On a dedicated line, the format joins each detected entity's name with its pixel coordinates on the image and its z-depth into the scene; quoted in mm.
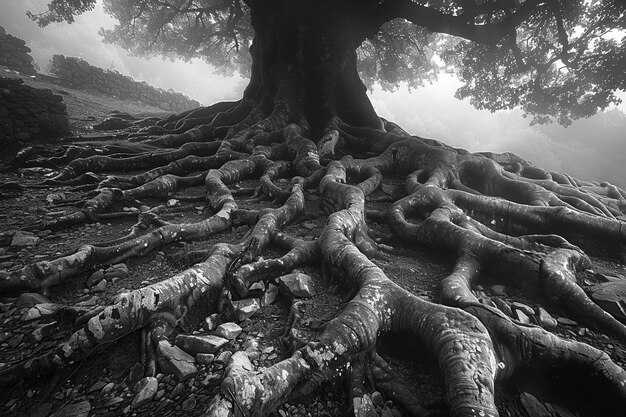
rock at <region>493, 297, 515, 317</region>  2494
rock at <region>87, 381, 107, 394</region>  1784
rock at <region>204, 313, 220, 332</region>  2322
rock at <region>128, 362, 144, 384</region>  1843
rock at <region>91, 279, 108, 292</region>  2604
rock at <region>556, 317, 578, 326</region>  2471
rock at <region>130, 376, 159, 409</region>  1693
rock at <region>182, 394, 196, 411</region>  1669
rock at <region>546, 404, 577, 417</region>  1826
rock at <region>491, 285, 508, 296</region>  2848
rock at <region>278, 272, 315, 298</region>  2693
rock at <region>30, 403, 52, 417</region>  1633
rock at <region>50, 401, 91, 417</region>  1626
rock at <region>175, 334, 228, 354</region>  2037
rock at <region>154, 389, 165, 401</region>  1735
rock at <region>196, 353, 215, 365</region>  1952
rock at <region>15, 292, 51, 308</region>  2289
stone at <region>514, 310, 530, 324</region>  2430
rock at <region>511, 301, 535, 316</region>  2529
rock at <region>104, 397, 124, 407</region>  1701
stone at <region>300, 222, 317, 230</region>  4031
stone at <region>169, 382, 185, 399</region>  1745
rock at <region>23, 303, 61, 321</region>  2199
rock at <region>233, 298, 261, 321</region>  2453
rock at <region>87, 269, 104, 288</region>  2663
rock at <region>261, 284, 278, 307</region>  2658
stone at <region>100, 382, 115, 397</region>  1765
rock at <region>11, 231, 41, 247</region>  3109
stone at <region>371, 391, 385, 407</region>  1782
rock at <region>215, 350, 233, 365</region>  1967
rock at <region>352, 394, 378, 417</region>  1696
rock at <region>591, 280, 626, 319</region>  2568
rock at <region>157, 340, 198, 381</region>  1844
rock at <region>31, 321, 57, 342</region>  2044
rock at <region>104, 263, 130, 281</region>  2771
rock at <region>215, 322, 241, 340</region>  2217
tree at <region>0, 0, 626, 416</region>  1900
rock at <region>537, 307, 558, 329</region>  2436
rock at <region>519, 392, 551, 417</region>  1774
